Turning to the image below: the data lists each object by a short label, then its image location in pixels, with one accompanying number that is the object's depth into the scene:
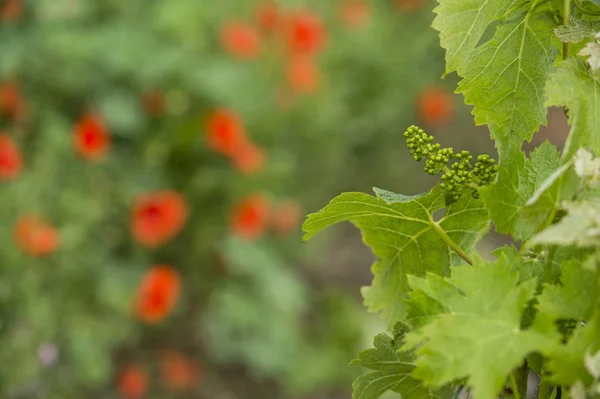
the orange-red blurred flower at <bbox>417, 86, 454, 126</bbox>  7.52
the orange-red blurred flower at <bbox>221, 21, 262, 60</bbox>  5.84
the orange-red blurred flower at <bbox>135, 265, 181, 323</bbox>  5.18
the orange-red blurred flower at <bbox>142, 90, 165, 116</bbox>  5.59
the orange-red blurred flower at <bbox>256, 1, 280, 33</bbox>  6.41
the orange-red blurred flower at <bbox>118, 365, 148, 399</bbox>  5.75
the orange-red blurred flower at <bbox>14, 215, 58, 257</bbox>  4.76
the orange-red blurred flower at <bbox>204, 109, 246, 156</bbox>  5.46
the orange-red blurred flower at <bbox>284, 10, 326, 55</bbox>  6.23
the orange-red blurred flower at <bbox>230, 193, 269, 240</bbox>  5.70
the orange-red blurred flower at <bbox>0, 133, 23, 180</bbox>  4.84
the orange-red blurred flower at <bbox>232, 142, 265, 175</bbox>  5.64
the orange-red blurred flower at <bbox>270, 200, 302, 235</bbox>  6.59
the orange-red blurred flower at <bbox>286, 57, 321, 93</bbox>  6.39
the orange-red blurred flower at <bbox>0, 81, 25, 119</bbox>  5.17
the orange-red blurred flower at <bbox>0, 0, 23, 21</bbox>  5.26
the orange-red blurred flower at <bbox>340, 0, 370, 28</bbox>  7.33
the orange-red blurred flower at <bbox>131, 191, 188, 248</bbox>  5.22
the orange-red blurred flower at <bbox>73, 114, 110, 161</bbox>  5.11
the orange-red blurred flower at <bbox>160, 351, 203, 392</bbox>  6.04
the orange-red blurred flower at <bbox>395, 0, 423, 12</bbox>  8.02
